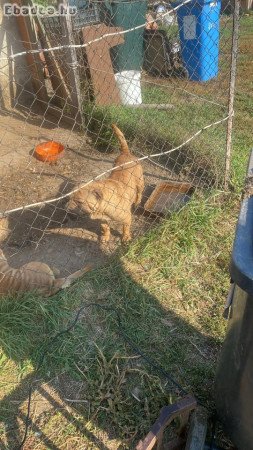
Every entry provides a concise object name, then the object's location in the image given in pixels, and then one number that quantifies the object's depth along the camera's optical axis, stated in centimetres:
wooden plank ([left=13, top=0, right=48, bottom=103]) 590
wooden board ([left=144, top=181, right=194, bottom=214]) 404
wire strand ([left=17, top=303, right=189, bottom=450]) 237
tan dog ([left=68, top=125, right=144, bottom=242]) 338
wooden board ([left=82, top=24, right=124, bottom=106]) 579
